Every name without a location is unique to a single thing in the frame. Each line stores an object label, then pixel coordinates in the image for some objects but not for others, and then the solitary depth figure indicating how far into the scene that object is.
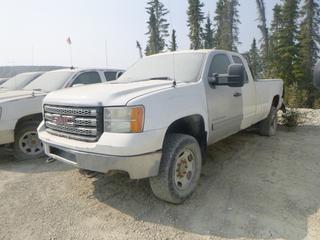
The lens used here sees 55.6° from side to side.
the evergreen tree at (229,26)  42.88
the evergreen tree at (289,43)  34.72
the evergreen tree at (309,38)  32.38
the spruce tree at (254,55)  54.19
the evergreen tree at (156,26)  45.34
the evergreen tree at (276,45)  35.28
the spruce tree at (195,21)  43.12
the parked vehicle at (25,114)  5.19
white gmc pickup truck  3.13
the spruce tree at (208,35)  47.71
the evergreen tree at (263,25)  33.70
